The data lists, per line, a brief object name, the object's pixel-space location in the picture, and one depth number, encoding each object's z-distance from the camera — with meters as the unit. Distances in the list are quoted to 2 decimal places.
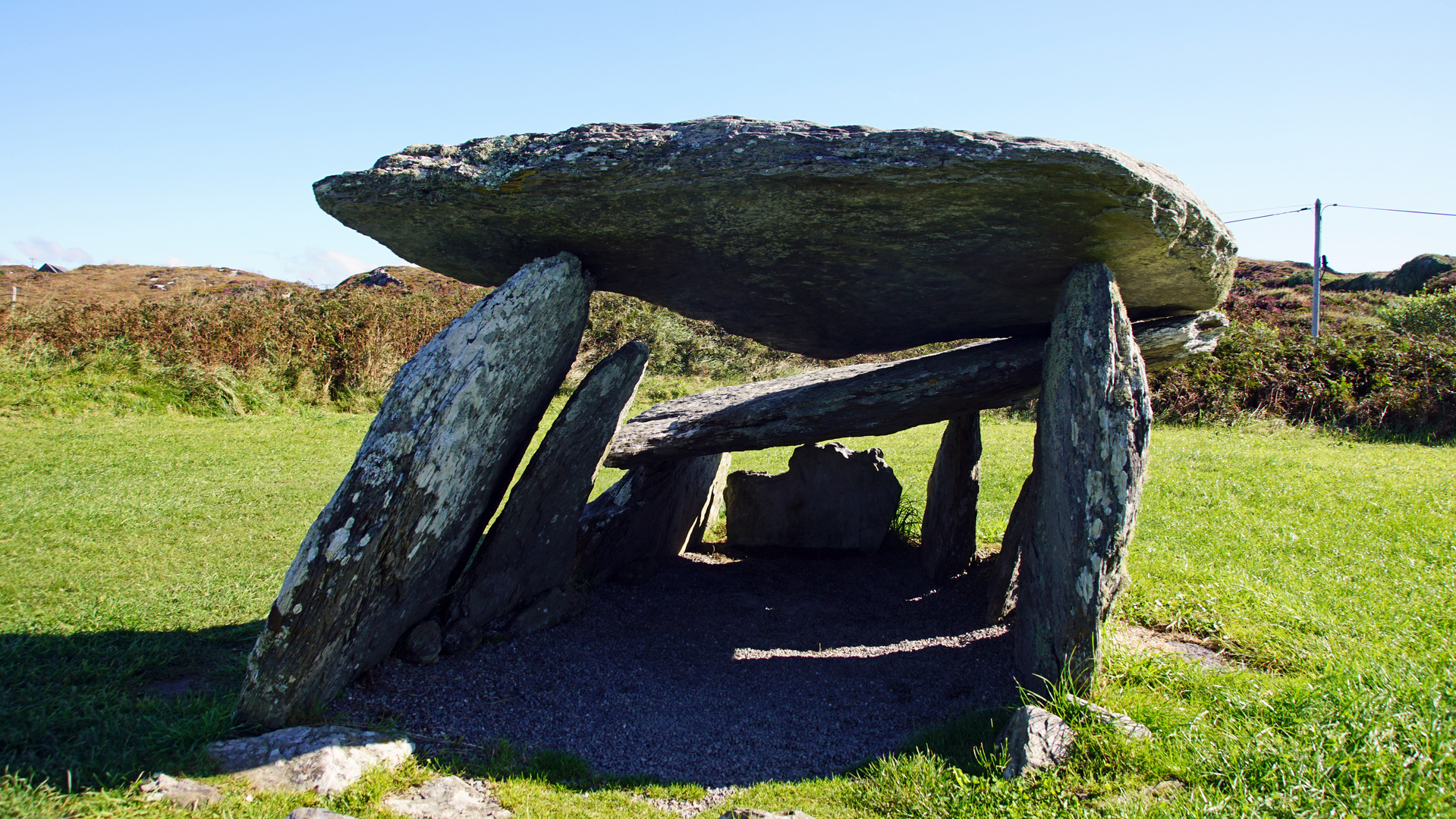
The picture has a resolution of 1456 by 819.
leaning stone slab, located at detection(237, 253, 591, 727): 4.34
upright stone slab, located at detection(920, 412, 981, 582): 7.37
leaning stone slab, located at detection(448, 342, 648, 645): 5.49
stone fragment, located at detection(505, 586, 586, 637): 5.62
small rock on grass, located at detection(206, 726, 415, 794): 3.82
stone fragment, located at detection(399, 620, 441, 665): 5.14
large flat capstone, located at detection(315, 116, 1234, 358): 4.39
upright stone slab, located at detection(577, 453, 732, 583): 6.77
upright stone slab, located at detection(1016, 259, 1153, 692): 4.55
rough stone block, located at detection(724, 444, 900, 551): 8.36
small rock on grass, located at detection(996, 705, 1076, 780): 3.79
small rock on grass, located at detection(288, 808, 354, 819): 3.26
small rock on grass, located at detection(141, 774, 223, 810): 3.54
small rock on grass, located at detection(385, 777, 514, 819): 3.72
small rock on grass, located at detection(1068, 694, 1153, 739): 3.98
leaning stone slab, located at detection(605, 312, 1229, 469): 6.07
